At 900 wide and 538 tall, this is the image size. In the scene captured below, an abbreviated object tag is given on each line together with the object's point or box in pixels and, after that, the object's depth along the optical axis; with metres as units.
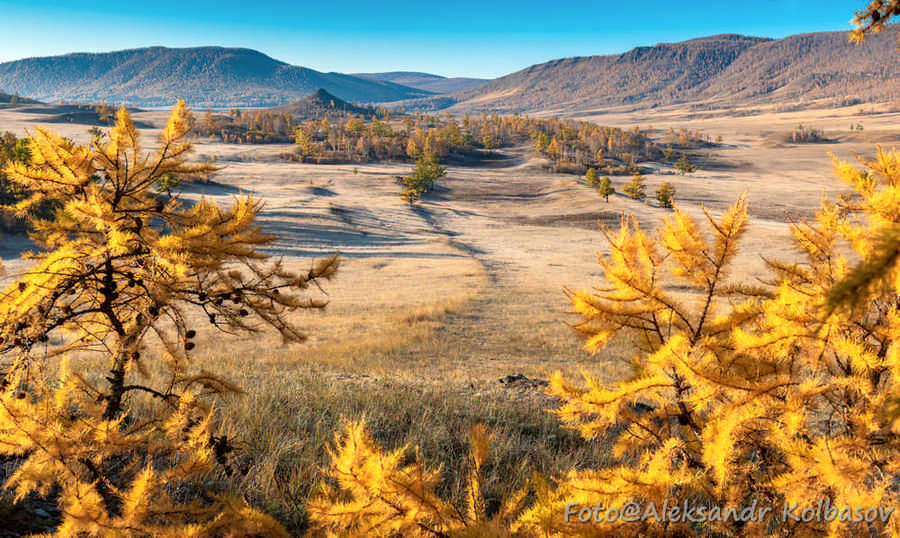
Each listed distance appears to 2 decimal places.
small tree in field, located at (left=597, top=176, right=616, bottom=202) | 65.12
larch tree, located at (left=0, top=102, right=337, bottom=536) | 2.61
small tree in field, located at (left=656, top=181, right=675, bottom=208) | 65.52
